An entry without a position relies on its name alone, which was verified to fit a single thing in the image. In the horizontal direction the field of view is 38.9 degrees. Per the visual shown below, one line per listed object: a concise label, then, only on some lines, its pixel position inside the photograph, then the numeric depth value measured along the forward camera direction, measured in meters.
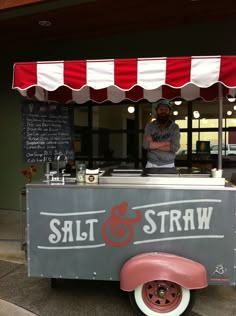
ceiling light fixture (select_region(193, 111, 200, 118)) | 5.74
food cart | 2.72
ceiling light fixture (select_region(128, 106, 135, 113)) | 6.15
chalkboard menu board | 3.76
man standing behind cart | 3.87
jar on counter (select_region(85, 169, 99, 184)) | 3.06
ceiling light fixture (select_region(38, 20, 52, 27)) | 4.94
